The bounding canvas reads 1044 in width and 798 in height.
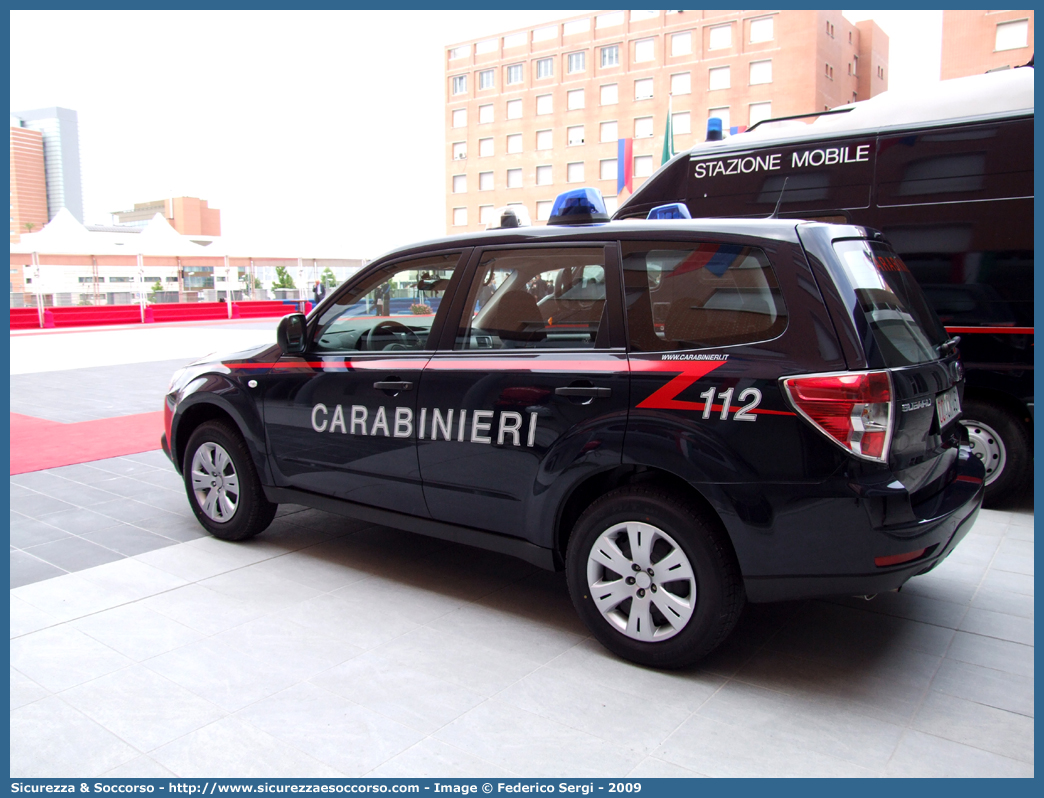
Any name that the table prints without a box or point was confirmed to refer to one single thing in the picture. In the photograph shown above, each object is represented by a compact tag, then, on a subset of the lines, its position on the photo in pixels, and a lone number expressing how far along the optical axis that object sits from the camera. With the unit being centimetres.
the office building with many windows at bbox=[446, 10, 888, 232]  5422
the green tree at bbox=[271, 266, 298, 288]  4488
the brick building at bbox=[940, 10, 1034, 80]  3322
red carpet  723
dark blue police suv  297
